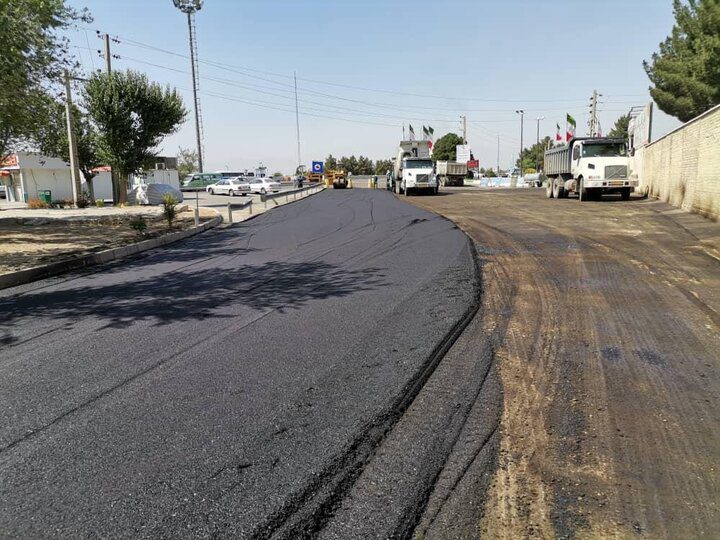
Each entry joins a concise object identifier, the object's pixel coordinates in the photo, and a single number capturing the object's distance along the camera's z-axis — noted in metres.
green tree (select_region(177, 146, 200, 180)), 118.50
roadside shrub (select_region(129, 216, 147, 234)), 15.07
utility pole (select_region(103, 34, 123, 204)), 31.23
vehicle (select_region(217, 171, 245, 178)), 66.62
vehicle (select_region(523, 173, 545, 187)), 60.15
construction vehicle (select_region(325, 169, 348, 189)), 53.03
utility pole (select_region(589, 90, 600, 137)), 60.03
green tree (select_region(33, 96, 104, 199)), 17.08
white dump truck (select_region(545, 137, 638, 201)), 23.88
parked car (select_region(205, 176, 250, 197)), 50.12
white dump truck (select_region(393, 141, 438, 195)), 35.38
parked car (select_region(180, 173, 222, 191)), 63.91
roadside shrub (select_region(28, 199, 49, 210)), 33.28
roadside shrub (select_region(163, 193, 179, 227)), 18.12
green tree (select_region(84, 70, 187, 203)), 30.17
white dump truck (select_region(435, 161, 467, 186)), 53.78
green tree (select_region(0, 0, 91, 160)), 12.06
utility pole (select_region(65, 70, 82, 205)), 27.30
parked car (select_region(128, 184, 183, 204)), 34.06
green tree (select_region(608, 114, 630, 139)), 95.16
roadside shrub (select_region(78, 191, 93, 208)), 31.33
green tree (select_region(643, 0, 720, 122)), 30.88
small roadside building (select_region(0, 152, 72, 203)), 43.56
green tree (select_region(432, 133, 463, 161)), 109.56
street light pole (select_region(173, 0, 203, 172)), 59.77
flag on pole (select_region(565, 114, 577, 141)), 48.19
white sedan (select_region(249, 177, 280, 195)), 50.38
